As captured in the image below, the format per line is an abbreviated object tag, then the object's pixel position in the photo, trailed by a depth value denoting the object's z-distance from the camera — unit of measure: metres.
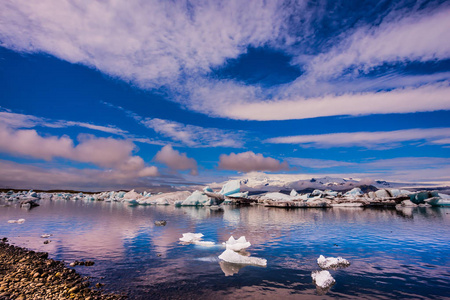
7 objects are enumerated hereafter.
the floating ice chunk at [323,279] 9.62
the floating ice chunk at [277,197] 75.75
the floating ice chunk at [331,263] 11.89
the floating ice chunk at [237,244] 15.25
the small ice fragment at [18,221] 28.95
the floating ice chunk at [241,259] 12.48
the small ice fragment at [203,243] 17.23
